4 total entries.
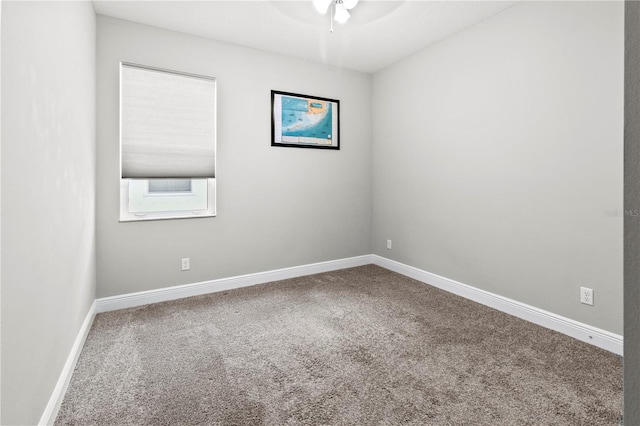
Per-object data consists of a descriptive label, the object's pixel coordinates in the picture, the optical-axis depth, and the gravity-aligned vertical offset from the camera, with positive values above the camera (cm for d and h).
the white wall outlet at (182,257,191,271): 331 -56
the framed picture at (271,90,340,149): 377 +110
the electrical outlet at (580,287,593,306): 235 -63
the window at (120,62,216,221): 301 +65
